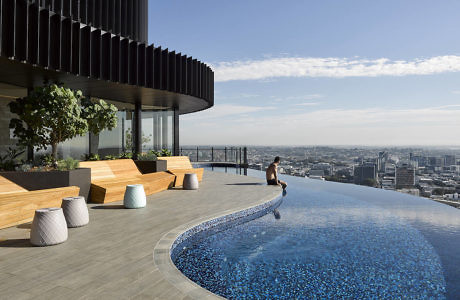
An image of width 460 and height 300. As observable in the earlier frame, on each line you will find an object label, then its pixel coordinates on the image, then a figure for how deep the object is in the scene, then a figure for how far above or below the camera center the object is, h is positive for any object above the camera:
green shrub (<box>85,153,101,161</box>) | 11.19 -0.40
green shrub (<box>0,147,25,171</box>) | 8.21 -0.53
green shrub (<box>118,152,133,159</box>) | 13.18 -0.41
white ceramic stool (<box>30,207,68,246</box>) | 5.03 -1.30
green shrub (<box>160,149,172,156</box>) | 15.01 -0.30
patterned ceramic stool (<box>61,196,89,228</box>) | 6.20 -1.27
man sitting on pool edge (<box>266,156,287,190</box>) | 12.73 -1.07
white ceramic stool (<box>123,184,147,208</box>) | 8.15 -1.29
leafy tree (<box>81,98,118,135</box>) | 10.40 +1.01
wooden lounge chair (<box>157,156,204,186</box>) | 12.73 -0.93
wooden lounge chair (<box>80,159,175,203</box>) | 8.91 -1.06
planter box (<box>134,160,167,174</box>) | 12.59 -0.77
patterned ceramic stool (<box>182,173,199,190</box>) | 11.65 -1.29
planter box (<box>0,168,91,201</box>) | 7.58 -0.81
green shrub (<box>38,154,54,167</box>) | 8.94 -0.44
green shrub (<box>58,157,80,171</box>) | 8.55 -0.50
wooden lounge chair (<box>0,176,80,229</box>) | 6.18 -1.13
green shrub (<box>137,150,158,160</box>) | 13.18 -0.45
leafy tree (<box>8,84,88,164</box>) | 8.49 +0.79
